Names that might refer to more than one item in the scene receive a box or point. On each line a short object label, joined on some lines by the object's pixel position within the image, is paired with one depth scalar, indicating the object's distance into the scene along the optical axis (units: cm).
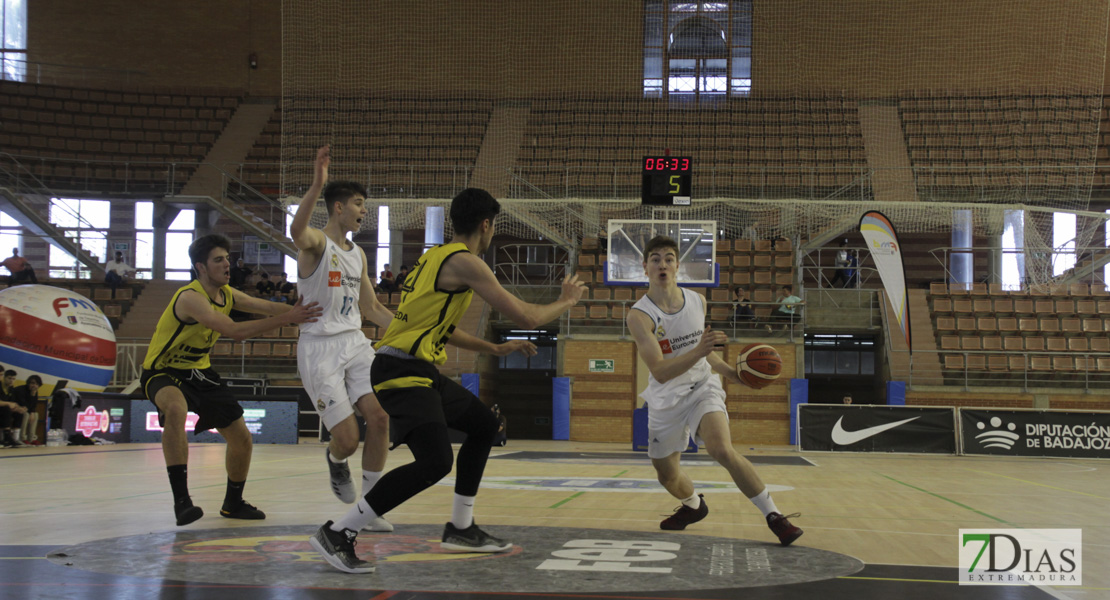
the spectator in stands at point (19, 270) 2123
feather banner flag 1684
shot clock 1683
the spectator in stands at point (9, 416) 1387
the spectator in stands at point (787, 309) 2122
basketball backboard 2020
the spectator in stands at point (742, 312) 2164
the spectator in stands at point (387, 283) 2298
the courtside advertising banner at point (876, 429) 1638
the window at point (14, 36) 2998
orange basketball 545
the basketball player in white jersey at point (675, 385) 523
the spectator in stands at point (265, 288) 2259
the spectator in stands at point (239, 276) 2303
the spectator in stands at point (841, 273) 2394
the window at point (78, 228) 2598
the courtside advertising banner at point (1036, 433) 1576
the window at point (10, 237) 2741
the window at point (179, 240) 2852
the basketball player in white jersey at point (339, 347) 512
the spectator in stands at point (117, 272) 2405
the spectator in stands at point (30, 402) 1422
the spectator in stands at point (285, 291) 2189
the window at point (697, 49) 2836
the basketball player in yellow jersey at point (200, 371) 547
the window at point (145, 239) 2756
